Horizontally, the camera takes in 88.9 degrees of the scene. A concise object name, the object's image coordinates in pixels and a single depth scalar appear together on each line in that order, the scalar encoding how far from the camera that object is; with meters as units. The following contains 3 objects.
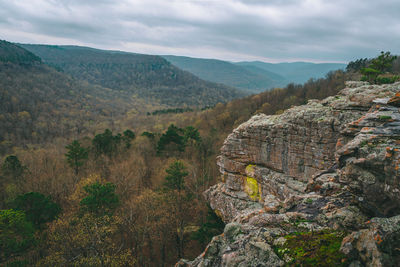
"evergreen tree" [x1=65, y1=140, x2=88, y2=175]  33.25
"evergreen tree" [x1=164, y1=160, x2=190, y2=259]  25.00
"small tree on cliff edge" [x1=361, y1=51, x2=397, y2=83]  28.08
